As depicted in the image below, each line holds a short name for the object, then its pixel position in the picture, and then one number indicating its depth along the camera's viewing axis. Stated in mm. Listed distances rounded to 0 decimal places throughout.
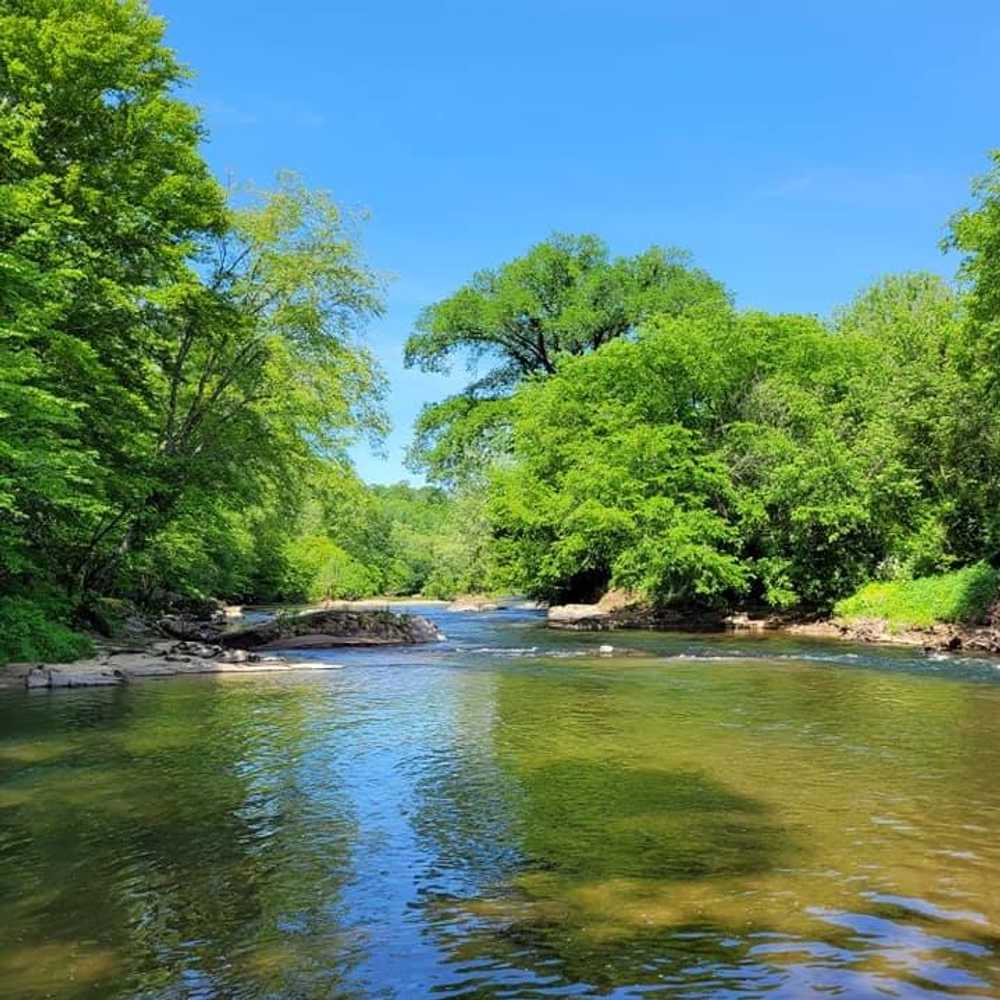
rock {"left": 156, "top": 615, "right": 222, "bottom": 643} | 28898
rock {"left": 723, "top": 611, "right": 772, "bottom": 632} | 34375
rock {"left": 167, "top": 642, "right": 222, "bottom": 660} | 21172
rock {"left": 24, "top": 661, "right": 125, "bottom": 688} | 16297
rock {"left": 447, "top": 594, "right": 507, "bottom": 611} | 63406
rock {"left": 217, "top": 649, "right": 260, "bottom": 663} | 20766
